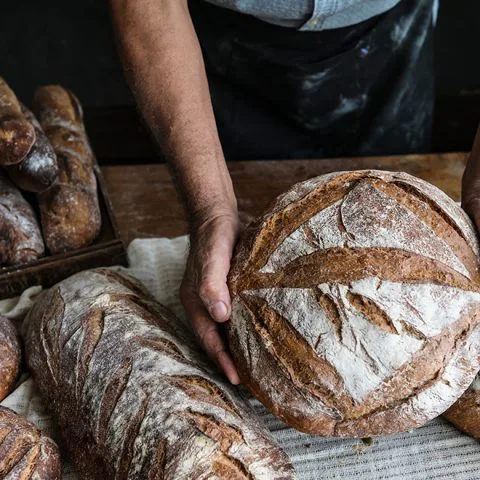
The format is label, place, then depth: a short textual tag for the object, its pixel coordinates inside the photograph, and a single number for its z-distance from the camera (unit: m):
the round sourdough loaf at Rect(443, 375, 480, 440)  1.29
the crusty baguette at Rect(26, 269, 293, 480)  1.15
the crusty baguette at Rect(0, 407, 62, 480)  1.18
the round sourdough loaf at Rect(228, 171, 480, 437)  1.17
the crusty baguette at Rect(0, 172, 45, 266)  1.70
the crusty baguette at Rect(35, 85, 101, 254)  1.75
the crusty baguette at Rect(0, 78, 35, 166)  1.63
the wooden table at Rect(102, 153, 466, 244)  2.04
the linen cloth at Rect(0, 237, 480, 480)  1.32
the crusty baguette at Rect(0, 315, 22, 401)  1.45
